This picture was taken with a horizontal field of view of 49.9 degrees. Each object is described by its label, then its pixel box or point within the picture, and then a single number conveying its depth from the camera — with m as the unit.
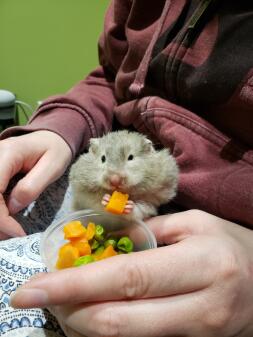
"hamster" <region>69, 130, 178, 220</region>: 0.16
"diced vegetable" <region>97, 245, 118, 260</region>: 0.15
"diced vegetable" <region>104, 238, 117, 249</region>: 0.15
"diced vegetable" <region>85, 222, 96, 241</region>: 0.15
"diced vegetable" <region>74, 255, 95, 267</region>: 0.14
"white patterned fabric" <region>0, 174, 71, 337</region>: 0.14
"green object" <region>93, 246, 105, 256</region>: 0.15
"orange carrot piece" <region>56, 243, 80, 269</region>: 0.14
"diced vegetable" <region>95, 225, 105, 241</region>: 0.16
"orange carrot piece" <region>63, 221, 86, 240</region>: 0.14
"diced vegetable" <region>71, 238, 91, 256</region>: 0.15
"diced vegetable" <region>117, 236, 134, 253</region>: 0.15
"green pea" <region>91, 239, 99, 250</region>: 0.15
